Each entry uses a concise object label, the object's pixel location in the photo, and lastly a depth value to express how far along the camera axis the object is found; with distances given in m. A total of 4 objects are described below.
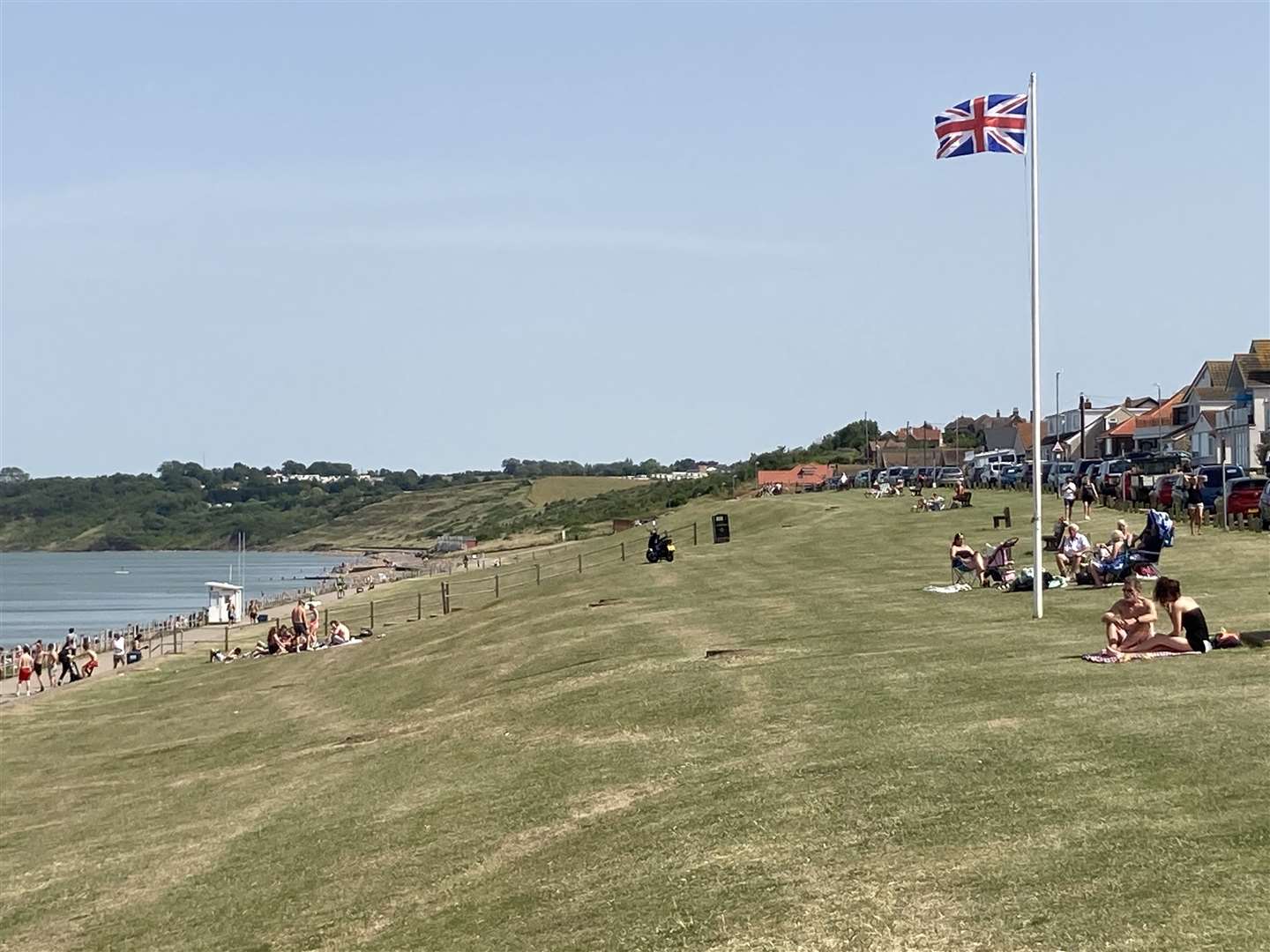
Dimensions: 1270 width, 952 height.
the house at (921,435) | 159.59
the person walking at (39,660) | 47.78
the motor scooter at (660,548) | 49.19
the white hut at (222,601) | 79.31
